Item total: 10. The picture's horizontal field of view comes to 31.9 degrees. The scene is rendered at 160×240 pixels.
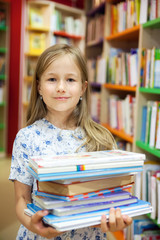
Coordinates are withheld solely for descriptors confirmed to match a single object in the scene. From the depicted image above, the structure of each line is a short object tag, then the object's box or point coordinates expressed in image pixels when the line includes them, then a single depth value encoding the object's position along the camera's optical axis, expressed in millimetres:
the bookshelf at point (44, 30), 4289
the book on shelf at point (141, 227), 2148
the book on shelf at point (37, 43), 4367
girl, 1114
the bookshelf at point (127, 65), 2119
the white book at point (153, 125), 1909
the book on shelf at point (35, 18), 4304
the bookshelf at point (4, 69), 4652
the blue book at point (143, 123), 2121
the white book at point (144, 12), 2125
